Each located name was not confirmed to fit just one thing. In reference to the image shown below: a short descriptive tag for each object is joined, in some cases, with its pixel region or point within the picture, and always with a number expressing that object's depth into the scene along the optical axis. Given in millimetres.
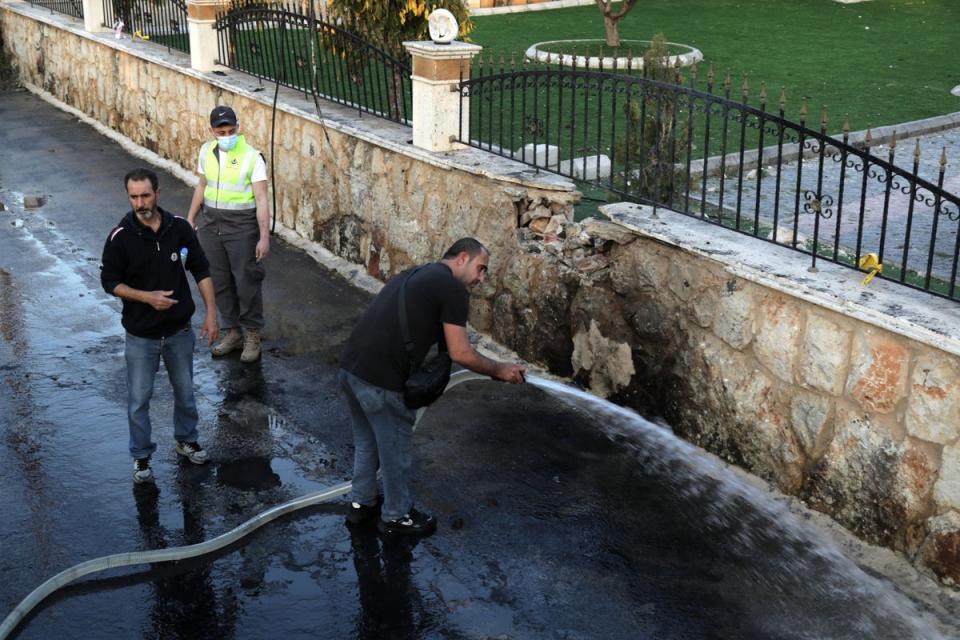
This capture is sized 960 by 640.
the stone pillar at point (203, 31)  12388
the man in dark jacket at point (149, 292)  6055
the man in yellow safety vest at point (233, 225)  7812
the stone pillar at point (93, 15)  15797
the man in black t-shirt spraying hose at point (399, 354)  5418
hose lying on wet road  5082
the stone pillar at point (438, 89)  8633
